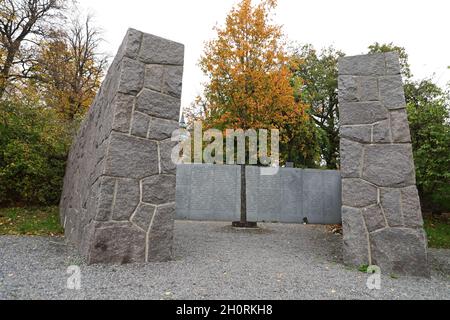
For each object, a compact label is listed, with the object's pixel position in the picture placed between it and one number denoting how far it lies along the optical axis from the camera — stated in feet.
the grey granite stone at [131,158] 9.69
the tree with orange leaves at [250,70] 22.89
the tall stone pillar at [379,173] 9.98
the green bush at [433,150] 21.17
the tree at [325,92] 49.16
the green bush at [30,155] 21.76
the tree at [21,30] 37.81
